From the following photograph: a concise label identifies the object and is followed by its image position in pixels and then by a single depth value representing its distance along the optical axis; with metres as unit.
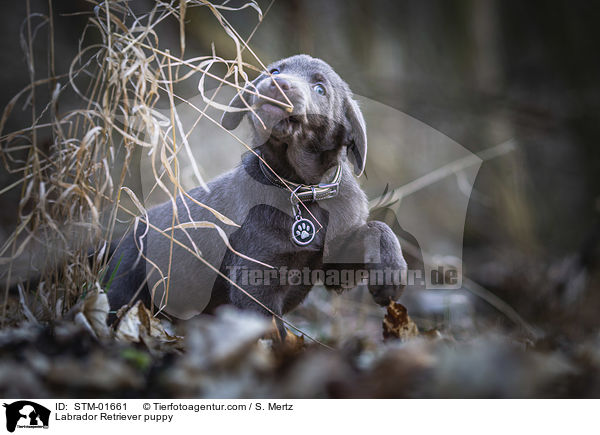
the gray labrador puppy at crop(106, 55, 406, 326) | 2.36
